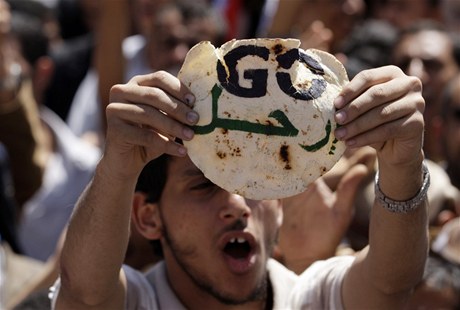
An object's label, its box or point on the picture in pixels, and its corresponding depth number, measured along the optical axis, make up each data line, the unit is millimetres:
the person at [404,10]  6863
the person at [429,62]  5562
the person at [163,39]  5805
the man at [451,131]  5090
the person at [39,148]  5742
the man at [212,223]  2803
